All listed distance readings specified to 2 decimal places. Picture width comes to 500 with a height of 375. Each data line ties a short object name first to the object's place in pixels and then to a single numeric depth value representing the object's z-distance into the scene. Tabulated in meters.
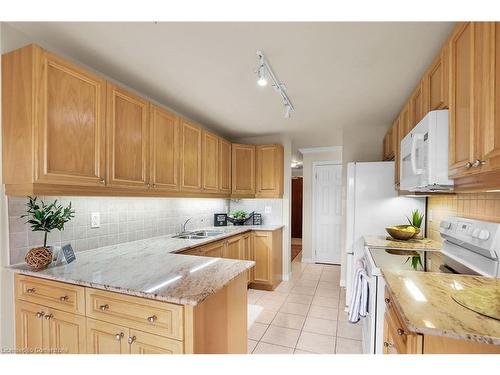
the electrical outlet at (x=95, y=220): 1.97
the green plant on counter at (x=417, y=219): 2.57
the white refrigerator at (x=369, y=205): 2.78
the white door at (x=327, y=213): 4.90
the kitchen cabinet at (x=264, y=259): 3.46
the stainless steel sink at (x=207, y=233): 3.10
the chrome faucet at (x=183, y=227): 3.09
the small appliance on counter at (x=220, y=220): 3.72
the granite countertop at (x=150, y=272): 1.16
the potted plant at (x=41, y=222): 1.41
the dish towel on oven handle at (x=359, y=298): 1.81
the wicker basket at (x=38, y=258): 1.40
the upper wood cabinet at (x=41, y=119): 1.35
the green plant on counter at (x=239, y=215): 3.80
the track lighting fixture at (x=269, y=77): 1.69
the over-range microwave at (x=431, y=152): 1.38
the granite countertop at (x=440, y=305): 0.77
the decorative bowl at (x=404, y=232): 2.35
